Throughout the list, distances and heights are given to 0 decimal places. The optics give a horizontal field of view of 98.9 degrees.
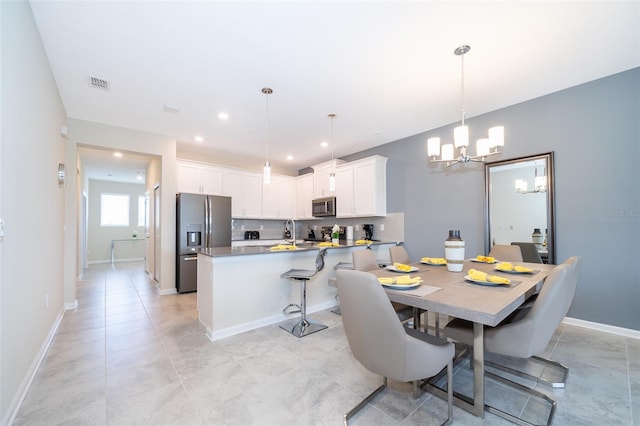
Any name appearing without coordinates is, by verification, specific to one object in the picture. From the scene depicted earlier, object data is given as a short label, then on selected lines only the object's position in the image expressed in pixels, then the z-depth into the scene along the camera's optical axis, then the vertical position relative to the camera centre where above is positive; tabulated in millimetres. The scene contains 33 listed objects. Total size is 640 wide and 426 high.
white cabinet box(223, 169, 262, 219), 5641 +501
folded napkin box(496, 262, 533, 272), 2131 -431
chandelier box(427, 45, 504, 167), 2564 +726
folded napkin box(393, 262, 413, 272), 2213 -437
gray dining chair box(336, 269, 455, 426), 1365 -644
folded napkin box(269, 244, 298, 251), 3252 -394
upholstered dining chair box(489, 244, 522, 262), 2978 -436
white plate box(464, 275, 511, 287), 1754 -447
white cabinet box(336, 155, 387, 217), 4895 +508
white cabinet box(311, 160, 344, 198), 5677 +804
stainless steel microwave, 5582 +172
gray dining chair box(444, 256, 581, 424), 1554 -678
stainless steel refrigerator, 4656 -262
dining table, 1330 -462
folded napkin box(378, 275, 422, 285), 1687 -416
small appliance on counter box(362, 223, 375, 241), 5273 -335
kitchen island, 2867 -822
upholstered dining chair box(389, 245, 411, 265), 3006 -455
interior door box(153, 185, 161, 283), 5109 -337
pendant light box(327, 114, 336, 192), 3656 +537
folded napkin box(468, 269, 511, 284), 1742 -420
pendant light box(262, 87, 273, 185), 3119 +578
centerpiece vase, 2217 -308
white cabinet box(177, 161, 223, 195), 5059 +713
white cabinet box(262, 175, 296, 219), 6207 +401
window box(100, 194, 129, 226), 8711 +196
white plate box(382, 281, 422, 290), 1654 -438
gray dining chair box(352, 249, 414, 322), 2336 -483
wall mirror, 3287 +138
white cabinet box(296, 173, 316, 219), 6258 +453
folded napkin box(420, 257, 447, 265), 2631 -454
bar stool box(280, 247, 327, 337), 2951 -1143
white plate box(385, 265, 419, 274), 2213 -449
